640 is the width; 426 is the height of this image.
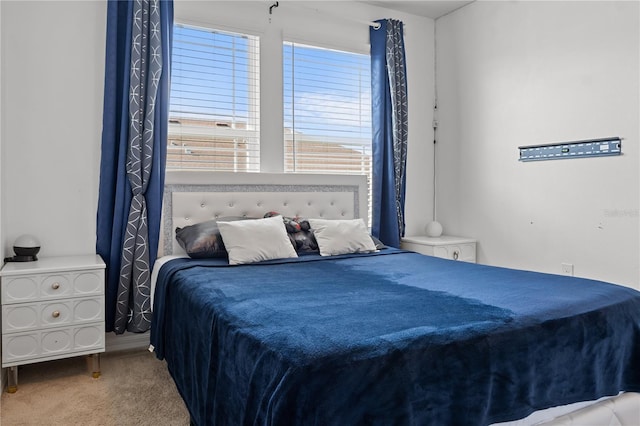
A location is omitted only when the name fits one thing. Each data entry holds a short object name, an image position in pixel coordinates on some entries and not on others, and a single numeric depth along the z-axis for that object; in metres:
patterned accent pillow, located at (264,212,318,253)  3.18
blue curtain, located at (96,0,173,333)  2.98
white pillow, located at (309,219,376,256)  3.16
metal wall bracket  2.93
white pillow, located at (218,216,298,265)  2.79
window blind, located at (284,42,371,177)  3.75
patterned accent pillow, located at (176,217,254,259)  2.88
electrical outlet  3.23
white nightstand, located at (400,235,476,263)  3.82
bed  1.24
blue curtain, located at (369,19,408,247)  4.00
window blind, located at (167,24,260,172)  3.34
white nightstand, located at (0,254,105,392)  2.45
